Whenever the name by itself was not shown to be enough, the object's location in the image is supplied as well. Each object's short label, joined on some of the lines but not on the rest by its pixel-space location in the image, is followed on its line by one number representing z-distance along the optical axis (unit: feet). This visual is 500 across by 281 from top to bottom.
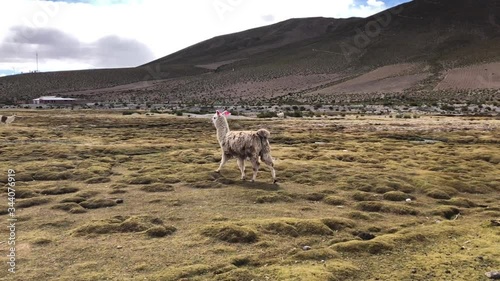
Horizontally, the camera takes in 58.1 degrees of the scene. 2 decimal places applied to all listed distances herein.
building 416.85
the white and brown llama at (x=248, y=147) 51.78
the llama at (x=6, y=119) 140.60
